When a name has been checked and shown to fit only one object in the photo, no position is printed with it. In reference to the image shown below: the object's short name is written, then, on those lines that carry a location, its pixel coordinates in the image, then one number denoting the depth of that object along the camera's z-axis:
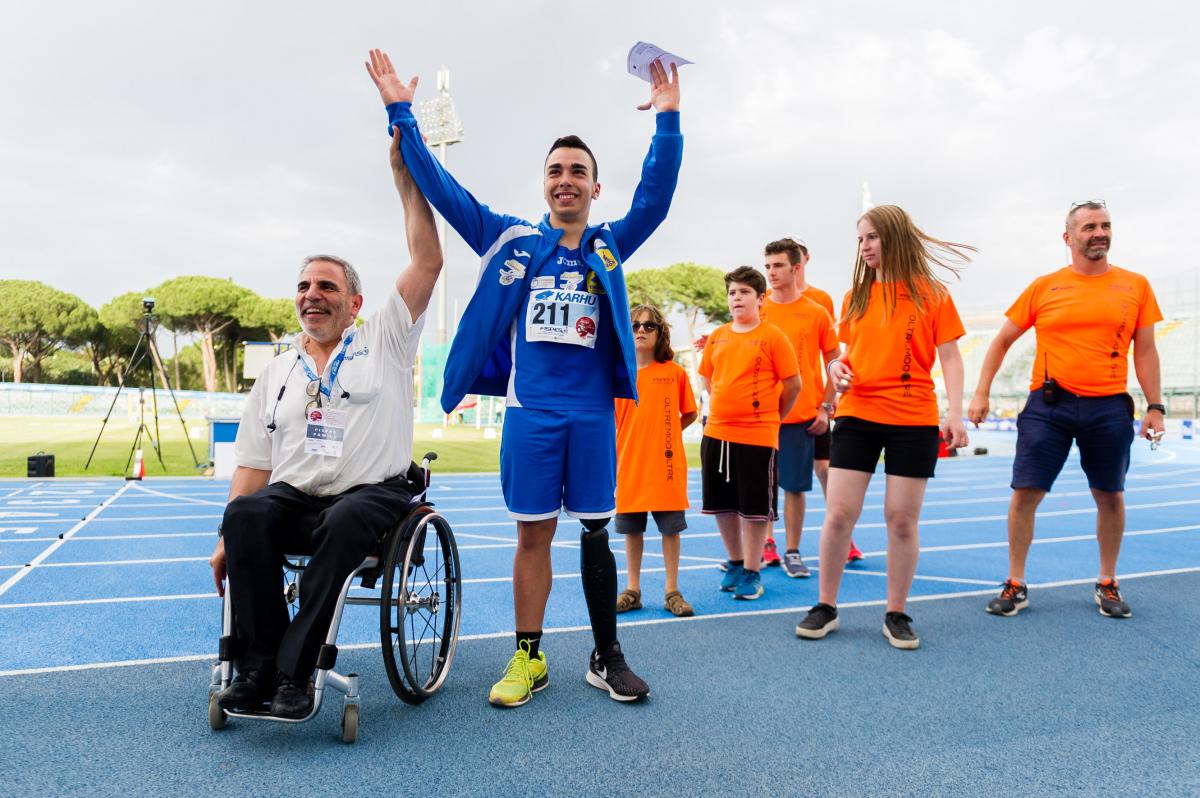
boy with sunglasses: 3.72
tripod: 9.78
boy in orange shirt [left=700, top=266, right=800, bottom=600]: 3.88
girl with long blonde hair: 3.12
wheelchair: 2.11
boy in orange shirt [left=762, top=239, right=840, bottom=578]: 4.61
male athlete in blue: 2.50
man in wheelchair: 2.09
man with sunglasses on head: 3.51
